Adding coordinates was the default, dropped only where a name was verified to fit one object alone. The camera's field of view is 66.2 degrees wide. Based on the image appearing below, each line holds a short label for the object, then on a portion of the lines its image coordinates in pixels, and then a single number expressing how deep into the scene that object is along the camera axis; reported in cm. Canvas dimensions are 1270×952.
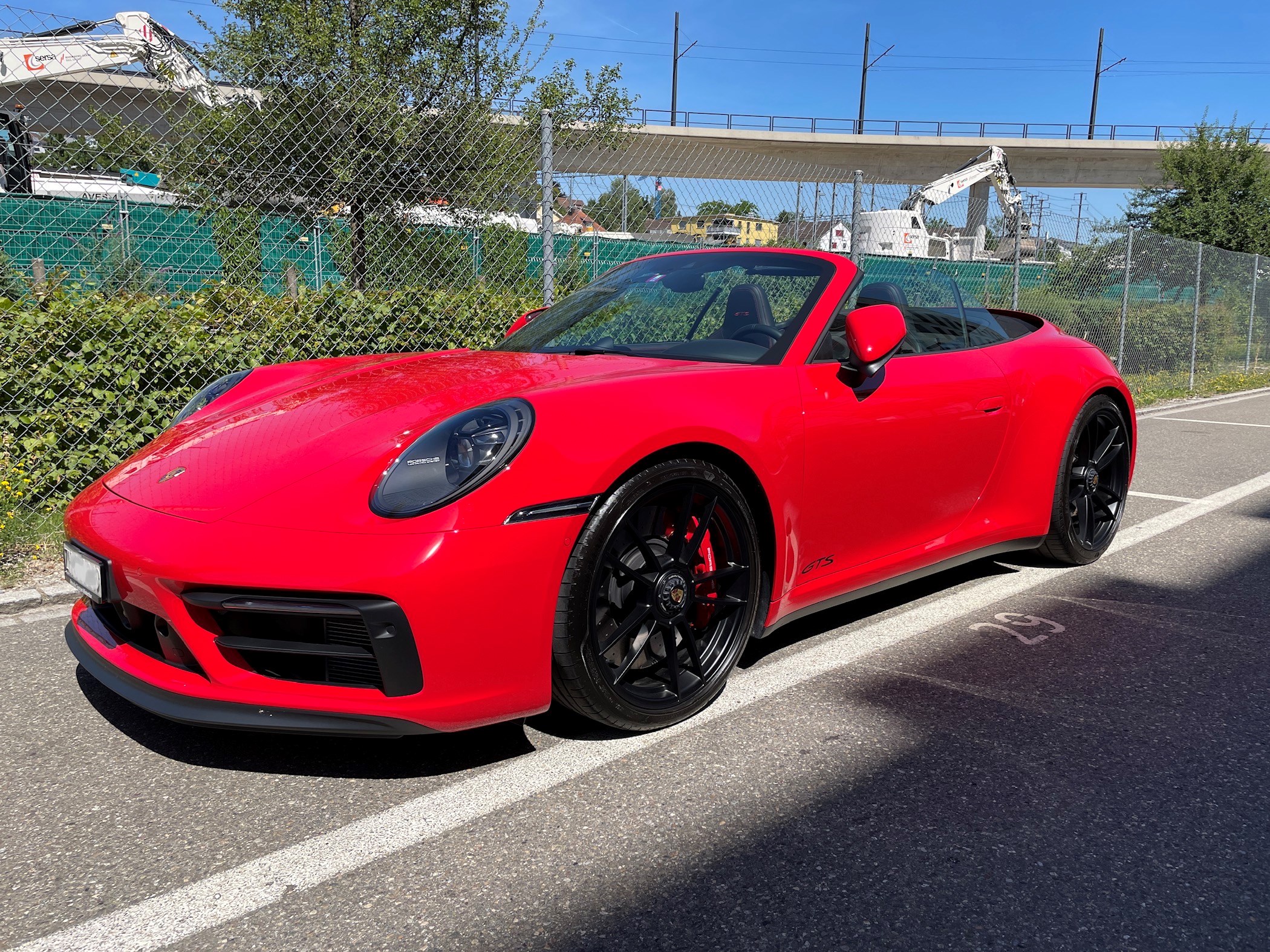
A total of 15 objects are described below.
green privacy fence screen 497
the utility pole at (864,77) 5697
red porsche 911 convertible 200
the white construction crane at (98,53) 948
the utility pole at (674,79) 5681
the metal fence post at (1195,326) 1273
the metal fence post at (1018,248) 956
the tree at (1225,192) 1839
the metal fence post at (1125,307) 1119
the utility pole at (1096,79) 5706
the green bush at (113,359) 432
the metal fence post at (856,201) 745
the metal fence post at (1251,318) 1522
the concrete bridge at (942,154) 4581
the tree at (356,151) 540
